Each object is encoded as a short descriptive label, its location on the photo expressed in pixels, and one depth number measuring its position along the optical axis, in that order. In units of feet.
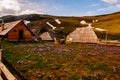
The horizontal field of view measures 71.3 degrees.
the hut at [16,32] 72.34
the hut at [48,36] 94.80
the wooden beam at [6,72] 10.53
